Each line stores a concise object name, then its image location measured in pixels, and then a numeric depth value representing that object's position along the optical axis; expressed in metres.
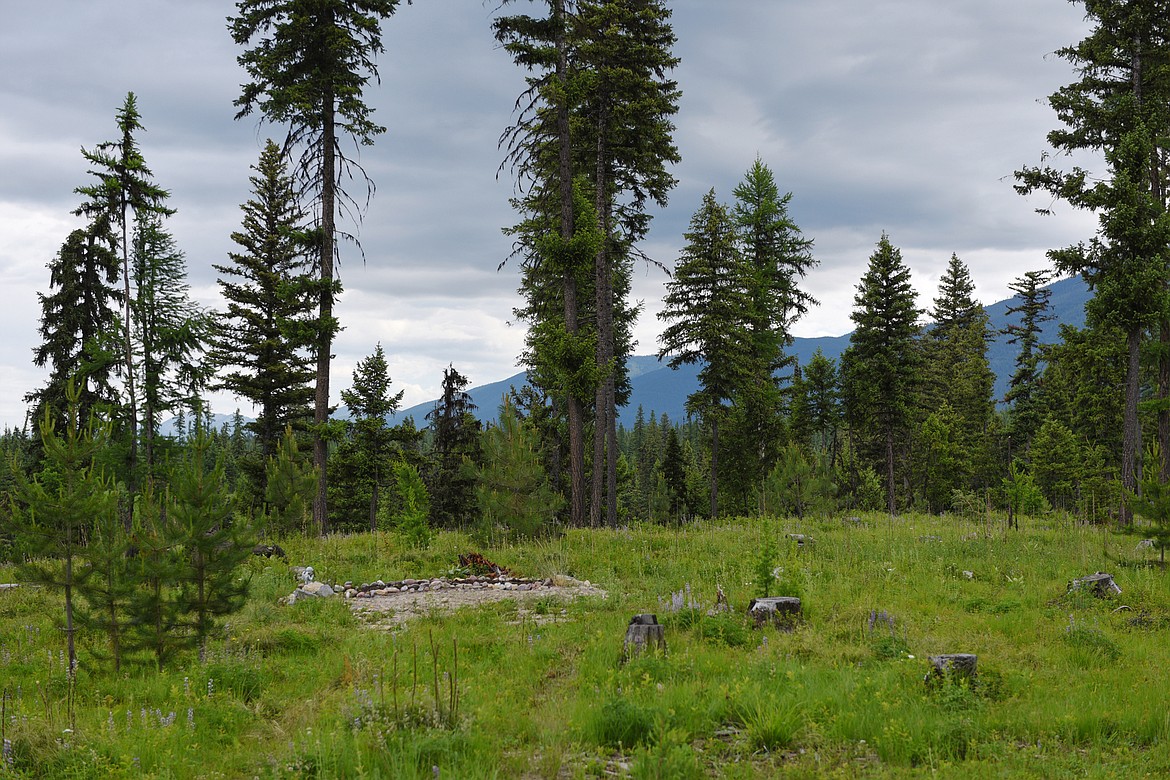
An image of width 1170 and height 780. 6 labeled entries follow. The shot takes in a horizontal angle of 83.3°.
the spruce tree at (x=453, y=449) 38.34
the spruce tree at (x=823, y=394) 38.22
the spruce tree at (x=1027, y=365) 46.50
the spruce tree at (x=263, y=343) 30.48
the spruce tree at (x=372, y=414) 35.53
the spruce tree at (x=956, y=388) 45.41
